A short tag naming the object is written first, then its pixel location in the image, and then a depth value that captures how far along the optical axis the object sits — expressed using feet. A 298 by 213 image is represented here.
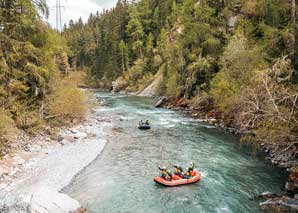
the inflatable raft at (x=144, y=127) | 87.29
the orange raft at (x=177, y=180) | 45.84
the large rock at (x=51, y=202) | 34.66
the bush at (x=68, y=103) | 78.95
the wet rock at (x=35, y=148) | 60.88
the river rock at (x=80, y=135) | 75.63
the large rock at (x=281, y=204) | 36.81
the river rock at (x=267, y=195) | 40.93
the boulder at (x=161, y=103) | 136.87
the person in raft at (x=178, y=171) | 48.25
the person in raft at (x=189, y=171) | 47.32
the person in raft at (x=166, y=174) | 46.73
